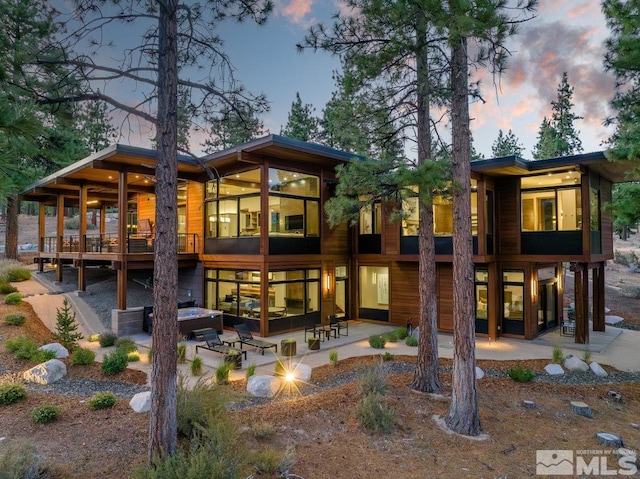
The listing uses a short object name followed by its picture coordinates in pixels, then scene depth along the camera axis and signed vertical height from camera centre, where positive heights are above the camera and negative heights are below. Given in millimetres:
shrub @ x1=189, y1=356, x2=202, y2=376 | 8062 -2608
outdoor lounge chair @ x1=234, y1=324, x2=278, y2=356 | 10102 -2625
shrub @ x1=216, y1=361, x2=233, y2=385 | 7250 -2505
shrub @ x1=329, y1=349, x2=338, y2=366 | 8961 -2714
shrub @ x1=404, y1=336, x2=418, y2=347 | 11000 -2859
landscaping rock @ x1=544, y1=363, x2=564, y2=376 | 8633 -2927
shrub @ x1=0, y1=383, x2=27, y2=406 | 6008 -2381
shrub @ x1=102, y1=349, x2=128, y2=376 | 7751 -2452
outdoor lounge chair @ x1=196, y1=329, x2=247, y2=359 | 9664 -2612
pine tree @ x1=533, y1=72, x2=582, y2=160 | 29812 +9723
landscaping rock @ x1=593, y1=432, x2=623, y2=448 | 5383 -2854
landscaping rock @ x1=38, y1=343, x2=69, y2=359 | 8383 -2331
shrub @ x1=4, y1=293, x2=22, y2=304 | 12539 -1763
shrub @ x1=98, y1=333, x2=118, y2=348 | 10641 -2688
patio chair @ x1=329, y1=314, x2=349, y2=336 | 12513 -2744
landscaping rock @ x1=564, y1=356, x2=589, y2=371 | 8859 -2881
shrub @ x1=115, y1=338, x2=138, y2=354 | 9531 -2660
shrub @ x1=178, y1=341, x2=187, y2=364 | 8829 -2559
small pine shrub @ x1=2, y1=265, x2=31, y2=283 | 16172 -1223
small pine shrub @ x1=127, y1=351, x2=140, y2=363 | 9125 -2723
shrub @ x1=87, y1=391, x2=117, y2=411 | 5934 -2479
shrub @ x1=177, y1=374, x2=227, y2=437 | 4895 -2154
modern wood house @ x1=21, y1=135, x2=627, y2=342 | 11992 +58
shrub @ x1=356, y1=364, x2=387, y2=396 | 6453 -2399
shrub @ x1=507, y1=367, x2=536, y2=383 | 7992 -2809
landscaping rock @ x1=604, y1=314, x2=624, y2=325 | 15384 -3157
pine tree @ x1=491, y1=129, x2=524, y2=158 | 40291 +10958
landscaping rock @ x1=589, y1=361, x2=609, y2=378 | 8641 -2956
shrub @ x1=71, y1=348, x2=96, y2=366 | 8068 -2408
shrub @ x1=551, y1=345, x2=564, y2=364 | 9359 -2826
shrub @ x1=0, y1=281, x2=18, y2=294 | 13891 -1577
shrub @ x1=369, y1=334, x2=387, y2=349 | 10695 -2794
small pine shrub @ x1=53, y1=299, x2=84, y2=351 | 9117 -2187
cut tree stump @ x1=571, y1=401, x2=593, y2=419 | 6516 -2915
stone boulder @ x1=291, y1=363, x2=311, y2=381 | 8125 -2802
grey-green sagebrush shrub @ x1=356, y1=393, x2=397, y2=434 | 5578 -2589
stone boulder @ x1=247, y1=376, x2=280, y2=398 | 7078 -2710
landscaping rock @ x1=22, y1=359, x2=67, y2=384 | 7168 -2458
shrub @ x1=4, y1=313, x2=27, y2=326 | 10383 -2041
